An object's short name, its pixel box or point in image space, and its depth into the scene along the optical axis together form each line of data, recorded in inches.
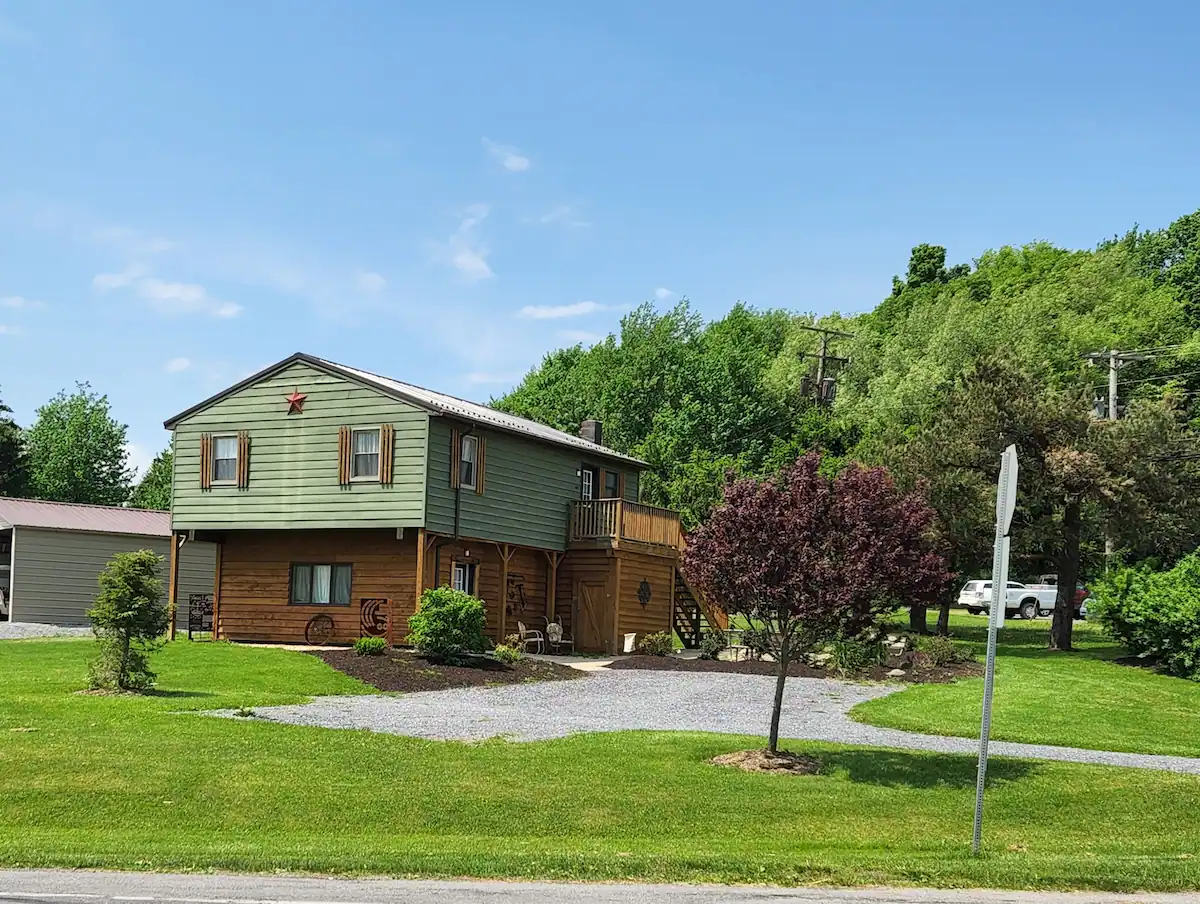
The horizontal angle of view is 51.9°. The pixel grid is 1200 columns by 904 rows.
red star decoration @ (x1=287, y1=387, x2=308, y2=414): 1203.9
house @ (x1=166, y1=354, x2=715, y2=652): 1147.9
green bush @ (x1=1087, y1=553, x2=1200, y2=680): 1105.4
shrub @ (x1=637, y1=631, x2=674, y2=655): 1225.4
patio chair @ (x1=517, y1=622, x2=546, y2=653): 1238.3
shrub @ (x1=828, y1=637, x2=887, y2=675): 1020.9
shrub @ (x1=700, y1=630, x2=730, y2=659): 1181.7
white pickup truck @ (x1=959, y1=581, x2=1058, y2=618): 1980.8
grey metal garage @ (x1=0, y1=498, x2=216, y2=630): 1453.0
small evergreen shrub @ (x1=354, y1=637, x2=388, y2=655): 984.9
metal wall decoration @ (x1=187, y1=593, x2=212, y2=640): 1278.7
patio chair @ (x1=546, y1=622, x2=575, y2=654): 1247.5
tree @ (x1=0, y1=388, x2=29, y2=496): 2433.6
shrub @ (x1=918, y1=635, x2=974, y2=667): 1151.0
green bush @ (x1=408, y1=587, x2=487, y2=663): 996.6
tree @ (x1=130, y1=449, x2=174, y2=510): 2716.5
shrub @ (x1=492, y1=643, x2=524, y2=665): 1027.9
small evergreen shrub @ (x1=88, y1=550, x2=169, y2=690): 743.7
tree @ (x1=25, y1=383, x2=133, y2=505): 2797.7
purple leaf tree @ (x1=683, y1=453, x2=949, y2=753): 569.3
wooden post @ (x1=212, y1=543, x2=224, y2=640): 1270.9
